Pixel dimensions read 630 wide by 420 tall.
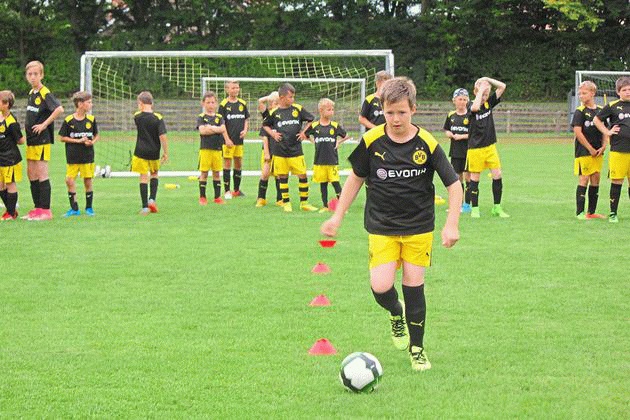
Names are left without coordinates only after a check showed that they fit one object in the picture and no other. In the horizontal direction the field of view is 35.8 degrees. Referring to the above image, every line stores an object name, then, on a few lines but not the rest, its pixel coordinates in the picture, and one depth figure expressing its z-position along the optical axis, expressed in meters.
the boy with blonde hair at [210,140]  15.03
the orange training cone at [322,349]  6.22
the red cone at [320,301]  7.71
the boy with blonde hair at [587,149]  12.85
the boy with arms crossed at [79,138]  13.29
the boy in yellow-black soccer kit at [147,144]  13.81
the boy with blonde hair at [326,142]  14.13
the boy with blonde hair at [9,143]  12.69
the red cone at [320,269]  9.12
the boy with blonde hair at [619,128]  12.29
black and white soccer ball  5.39
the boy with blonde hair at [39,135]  12.77
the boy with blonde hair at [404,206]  5.88
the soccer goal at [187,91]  19.16
